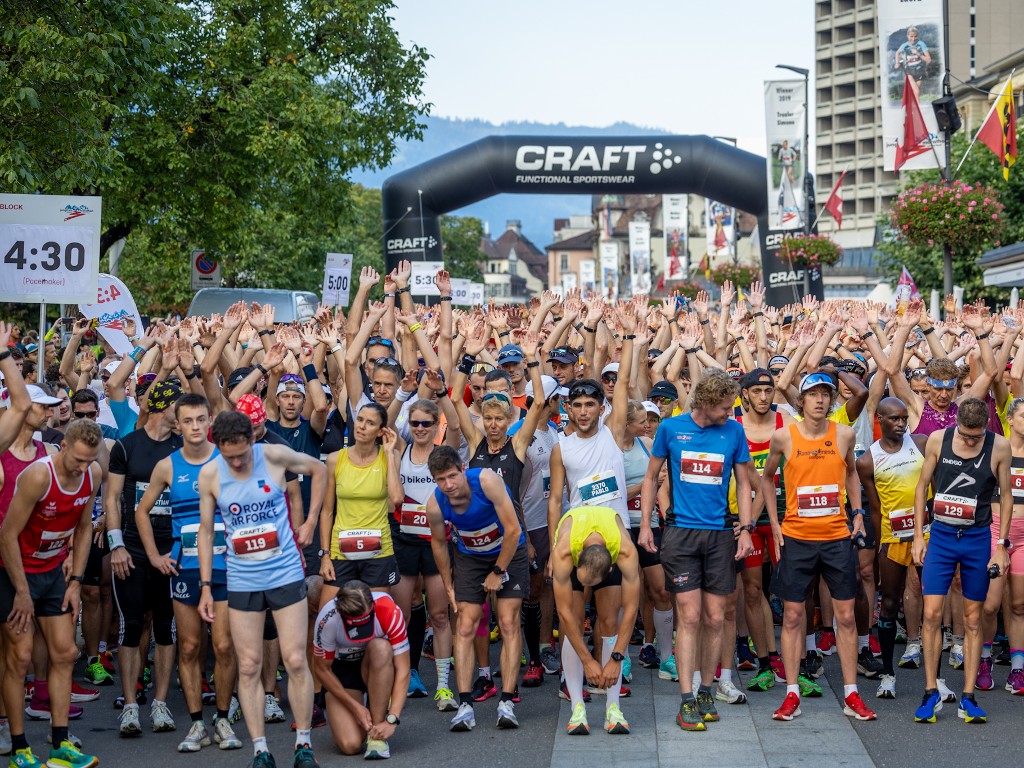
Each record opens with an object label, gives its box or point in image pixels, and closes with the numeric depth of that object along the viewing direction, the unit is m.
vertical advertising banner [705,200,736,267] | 56.53
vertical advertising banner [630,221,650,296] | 62.66
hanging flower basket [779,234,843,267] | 28.69
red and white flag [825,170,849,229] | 35.33
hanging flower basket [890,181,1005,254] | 19.83
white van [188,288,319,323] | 21.50
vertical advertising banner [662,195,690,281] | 60.88
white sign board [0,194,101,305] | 11.36
